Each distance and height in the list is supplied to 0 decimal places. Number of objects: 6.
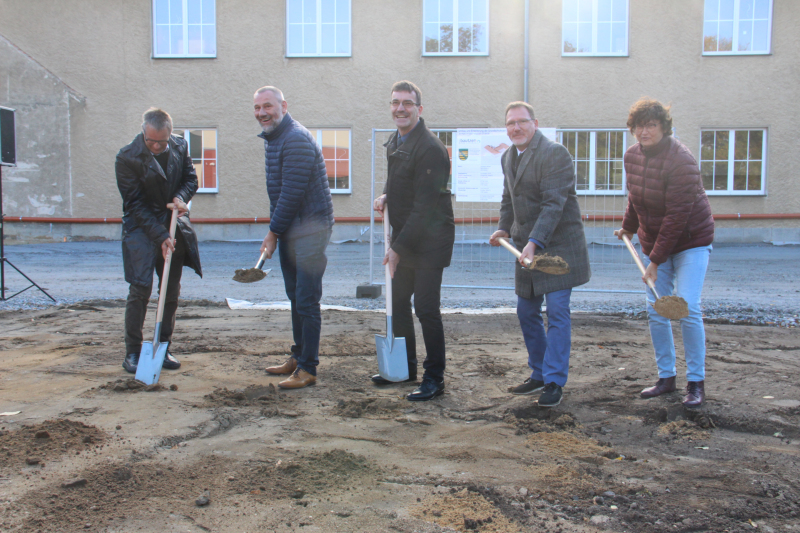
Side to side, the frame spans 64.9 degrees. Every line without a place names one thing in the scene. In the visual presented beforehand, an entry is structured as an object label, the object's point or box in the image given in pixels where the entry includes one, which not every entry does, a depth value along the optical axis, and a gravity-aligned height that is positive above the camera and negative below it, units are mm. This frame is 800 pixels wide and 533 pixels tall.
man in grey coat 3867 -124
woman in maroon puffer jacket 3859 -84
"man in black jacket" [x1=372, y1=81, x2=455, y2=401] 4055 -51
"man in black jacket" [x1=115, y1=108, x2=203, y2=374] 4559 -10
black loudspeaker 8023 +837
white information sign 7812 +538
